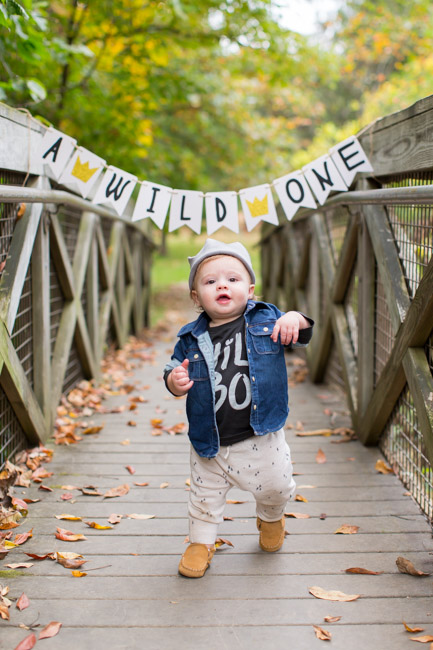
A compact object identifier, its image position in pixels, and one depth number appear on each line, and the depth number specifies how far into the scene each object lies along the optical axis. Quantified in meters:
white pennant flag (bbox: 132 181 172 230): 3.56
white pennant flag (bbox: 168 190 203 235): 3.56
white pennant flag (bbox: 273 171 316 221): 3.59
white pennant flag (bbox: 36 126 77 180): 3.56
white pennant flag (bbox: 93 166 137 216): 3.59
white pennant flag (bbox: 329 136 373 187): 3.59
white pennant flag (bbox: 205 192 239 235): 3.54
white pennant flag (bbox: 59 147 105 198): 3.59
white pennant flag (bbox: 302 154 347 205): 3.58
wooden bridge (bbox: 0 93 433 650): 2.30
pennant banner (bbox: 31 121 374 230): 3.56
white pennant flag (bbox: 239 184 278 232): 3.59
